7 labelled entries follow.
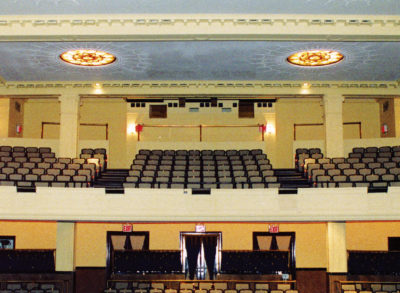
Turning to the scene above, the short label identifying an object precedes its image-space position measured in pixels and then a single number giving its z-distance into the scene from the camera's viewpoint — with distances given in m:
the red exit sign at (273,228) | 17.38
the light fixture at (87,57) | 14.39
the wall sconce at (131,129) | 19.92
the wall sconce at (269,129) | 19.97
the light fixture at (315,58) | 14.41
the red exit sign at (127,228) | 17.33
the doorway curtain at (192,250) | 16.45
